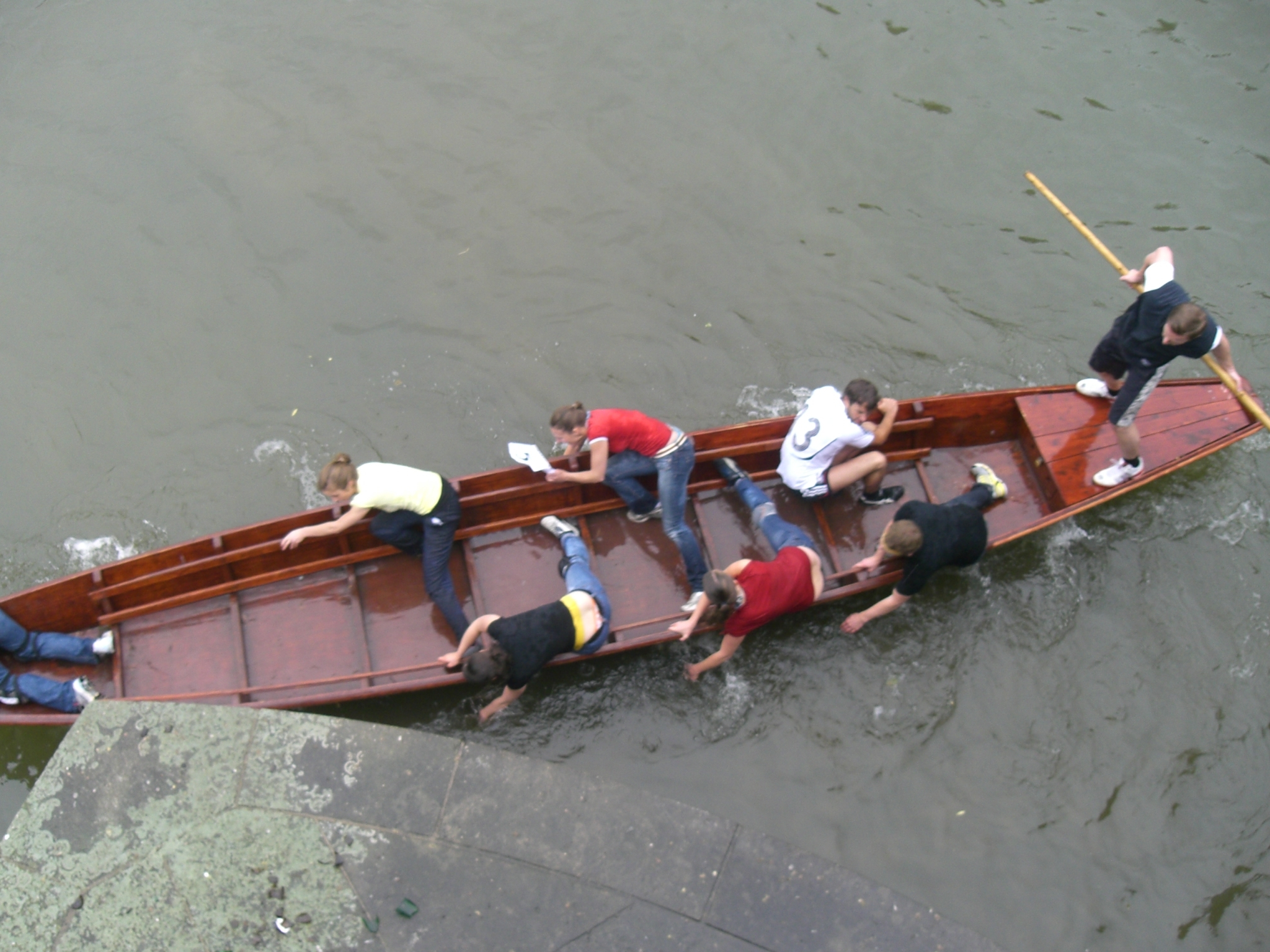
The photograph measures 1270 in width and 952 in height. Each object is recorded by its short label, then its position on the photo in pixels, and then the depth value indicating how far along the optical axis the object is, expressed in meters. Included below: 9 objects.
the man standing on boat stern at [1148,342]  6.71
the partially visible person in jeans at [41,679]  6.84
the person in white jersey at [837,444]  7.23
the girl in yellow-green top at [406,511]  6.69
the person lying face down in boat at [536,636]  6.07
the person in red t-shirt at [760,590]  6.23
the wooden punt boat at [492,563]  7.18
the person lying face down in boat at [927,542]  6.56
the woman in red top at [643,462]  7.24
